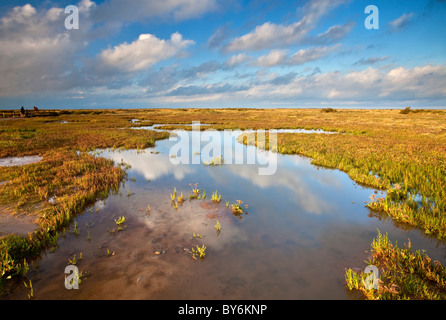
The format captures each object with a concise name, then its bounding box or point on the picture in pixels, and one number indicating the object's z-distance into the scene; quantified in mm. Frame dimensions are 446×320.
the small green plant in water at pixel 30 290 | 4766
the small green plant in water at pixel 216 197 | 10450
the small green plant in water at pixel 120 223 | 7827
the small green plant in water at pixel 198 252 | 6358
